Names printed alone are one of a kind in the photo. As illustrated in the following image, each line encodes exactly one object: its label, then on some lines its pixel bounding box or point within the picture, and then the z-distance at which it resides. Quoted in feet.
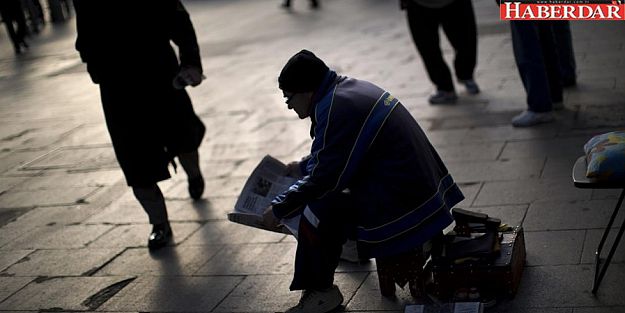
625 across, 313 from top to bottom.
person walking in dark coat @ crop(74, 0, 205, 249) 17.85
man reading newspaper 13.34
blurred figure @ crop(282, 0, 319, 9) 53.47
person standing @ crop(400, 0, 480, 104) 26.14
